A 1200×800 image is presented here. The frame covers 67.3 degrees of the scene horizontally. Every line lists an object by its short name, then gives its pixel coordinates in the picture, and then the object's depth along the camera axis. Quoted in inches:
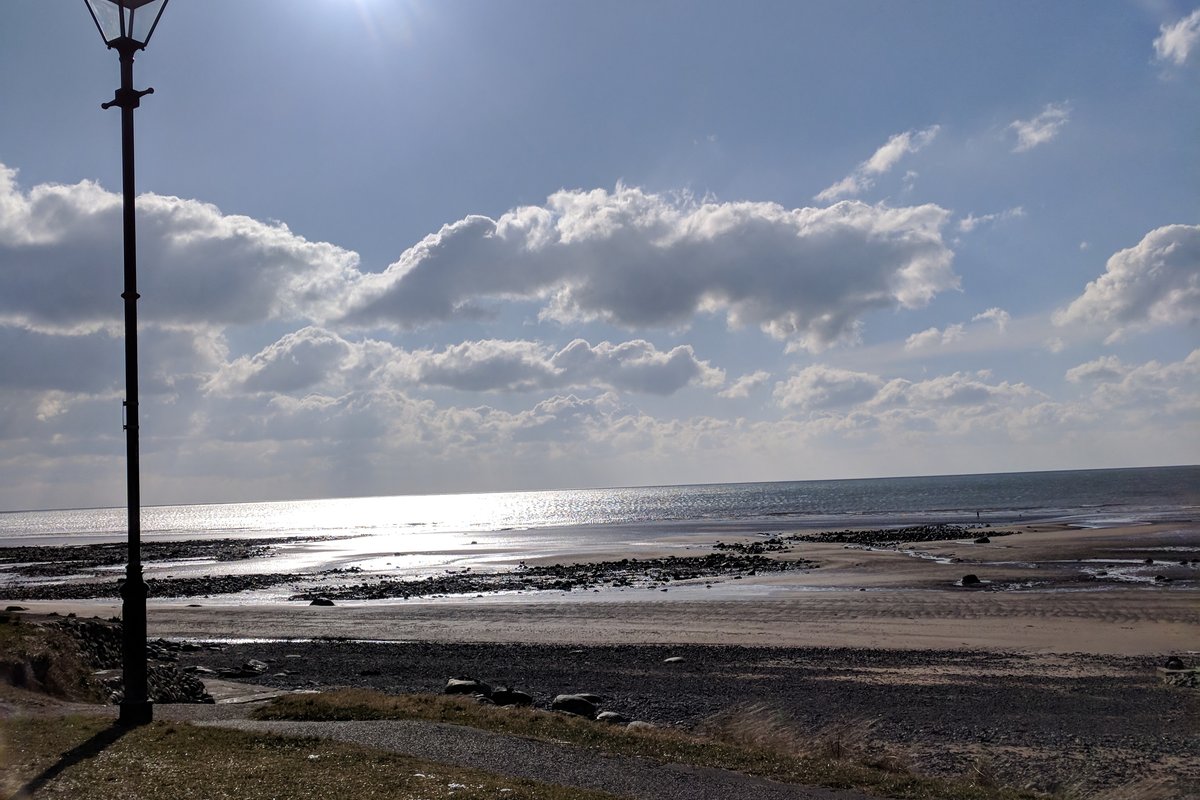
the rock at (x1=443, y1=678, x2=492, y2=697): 722.3
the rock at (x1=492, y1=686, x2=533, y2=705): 684.8
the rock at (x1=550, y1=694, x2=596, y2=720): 661.9
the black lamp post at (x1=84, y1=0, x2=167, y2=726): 441.7
